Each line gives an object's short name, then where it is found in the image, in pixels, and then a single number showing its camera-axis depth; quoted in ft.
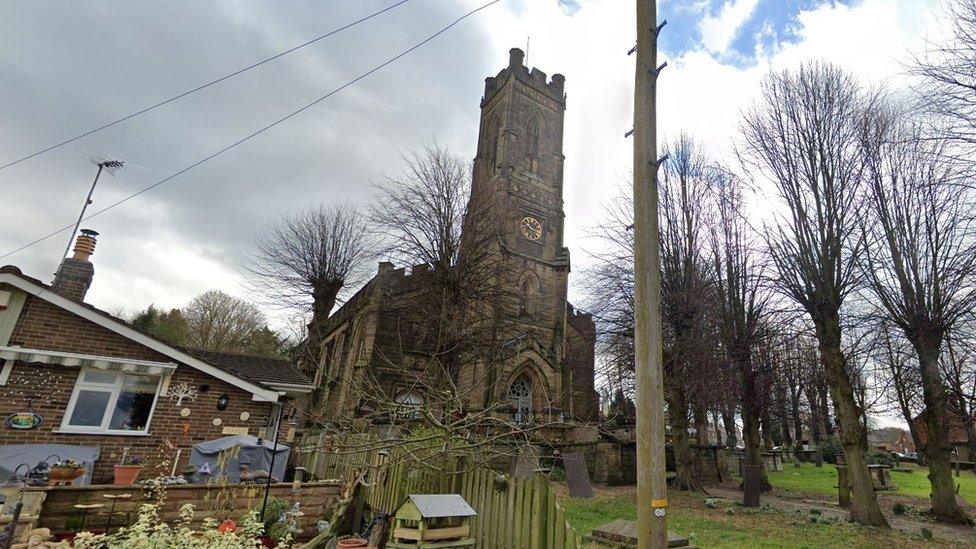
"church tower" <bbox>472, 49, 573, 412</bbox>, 85.25
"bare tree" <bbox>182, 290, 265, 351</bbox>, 139.64
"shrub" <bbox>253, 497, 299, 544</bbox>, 24.06
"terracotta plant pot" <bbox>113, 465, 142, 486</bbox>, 29.60
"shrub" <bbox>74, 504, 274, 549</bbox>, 12.51
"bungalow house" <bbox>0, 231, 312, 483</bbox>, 32.32
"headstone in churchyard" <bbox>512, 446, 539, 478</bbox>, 42.12
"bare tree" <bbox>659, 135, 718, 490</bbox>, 51.31
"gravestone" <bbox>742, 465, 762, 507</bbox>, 41.34
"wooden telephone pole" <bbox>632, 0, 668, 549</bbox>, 13.75
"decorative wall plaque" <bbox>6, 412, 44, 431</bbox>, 31.50
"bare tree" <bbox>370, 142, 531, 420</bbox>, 63.41
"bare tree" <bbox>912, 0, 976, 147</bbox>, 24.38
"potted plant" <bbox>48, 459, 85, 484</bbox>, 26.43
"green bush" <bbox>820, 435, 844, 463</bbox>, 96.21
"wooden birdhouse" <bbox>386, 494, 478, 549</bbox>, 17.08
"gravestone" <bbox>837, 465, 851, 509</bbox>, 44.88
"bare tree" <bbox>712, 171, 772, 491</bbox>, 55.98
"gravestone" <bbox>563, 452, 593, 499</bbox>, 44.32
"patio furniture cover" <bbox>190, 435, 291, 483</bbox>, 34.07
